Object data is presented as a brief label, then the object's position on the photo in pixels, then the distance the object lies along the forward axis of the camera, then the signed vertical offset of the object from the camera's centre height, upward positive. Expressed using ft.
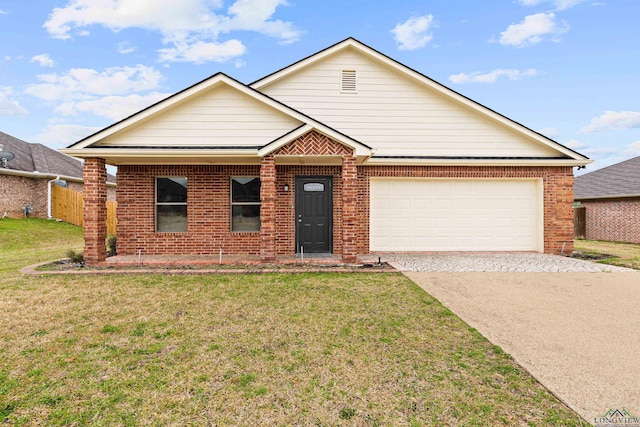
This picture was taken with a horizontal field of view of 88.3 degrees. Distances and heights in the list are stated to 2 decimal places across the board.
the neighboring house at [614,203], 52.39 +1.16
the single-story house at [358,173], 29.66 +3.97
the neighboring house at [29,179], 60.95 +6.57
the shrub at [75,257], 28.98 -4.09
